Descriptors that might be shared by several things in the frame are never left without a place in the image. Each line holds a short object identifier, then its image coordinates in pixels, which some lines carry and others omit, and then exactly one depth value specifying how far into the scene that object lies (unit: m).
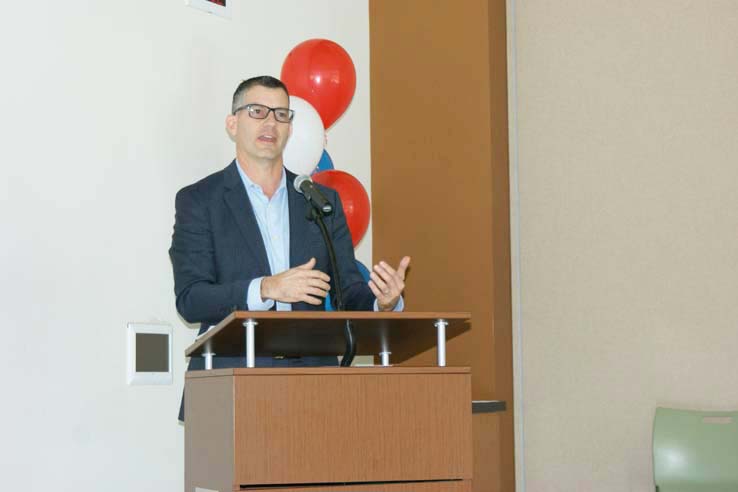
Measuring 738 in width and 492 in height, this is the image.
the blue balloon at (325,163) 4.15
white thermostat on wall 3.65
